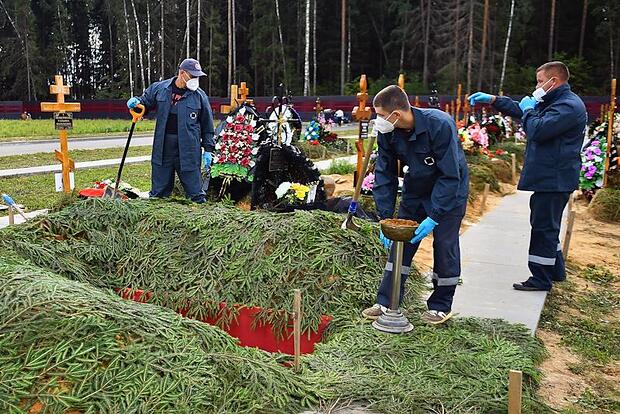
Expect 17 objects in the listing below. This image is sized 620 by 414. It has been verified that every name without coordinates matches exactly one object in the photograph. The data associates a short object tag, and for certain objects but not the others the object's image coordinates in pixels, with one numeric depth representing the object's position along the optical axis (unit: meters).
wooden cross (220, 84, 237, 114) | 9.29
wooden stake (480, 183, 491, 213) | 8.15
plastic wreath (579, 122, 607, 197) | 9.26
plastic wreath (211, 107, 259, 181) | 7.64
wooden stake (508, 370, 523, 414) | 2.52
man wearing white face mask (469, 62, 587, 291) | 4.59
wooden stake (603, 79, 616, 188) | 8.74
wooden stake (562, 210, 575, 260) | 5.63
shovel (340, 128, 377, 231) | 3.61
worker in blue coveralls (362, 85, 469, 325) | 3.51
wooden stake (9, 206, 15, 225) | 5.21
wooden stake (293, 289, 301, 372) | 2.90
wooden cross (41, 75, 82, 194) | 6.18
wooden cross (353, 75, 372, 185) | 7.33
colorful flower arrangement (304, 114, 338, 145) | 16.10
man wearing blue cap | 5.90
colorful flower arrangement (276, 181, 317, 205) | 6.49
